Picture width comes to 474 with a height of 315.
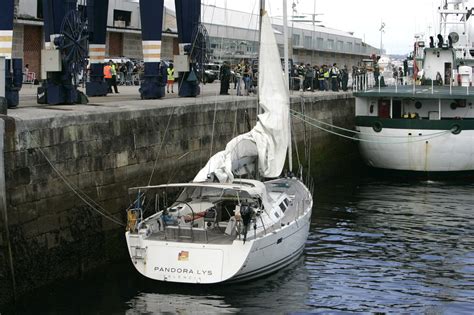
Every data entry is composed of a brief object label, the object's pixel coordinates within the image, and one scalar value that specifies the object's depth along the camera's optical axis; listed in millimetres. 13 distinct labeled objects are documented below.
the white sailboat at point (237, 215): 18406
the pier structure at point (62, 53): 26281
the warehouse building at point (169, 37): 47562
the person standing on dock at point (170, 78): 39094
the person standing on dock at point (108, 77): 38469
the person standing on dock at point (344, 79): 49531
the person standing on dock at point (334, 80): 47938
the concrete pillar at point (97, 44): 34188
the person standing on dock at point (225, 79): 36072
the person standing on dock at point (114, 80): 38103
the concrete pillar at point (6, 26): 23875
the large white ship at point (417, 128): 37406
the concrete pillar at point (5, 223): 17422
